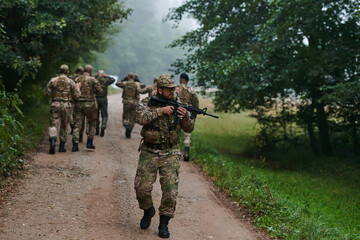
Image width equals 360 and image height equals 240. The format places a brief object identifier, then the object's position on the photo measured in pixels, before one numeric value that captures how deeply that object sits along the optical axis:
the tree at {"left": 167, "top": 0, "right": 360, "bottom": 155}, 13.37
